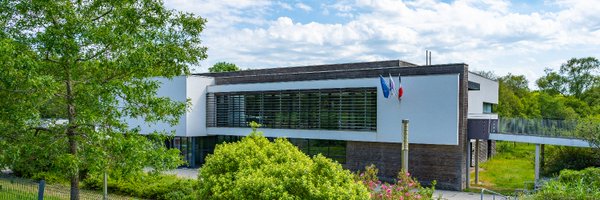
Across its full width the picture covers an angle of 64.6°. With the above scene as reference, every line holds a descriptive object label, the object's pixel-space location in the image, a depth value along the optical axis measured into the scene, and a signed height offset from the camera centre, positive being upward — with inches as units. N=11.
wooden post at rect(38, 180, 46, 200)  484.4 -95.7
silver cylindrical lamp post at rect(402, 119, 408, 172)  506.6 -50.1
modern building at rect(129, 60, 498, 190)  800.3 -32.0
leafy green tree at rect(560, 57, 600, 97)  2037.4 +110.5
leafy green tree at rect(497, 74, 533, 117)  1606.8 -21.4
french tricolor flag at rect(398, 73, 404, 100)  823.7 +15.9
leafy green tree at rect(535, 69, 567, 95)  2148.1 +72.9
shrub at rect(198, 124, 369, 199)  308.7 -56.4
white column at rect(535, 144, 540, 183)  797.2 -106.3
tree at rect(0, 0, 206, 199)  420.2 +20.1
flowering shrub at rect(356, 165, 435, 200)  363.6 -71.9
